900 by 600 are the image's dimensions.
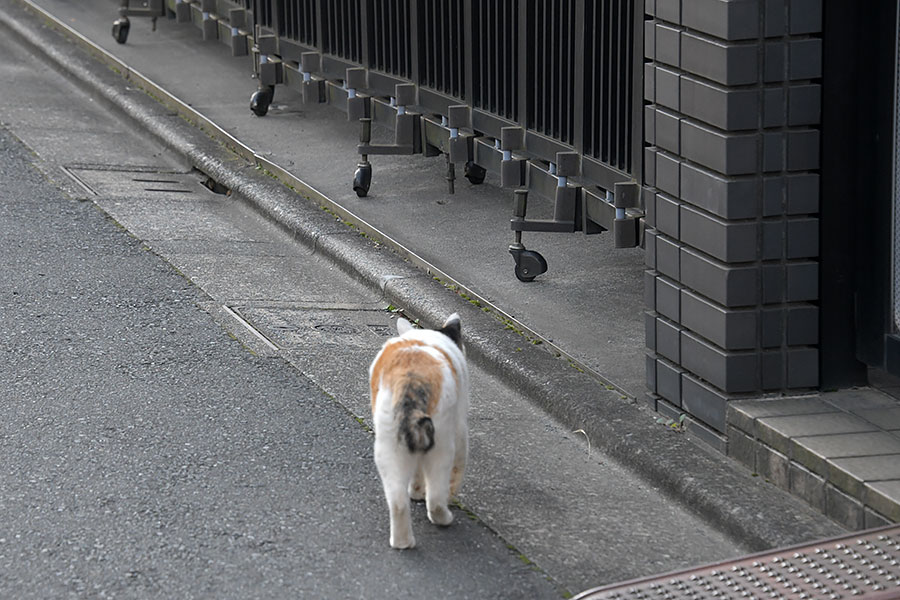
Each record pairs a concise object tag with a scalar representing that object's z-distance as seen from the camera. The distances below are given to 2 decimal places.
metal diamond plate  8.44
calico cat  9.11
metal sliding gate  13.34
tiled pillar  9.89
